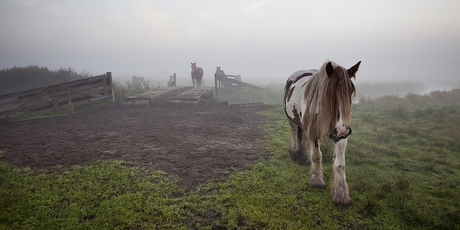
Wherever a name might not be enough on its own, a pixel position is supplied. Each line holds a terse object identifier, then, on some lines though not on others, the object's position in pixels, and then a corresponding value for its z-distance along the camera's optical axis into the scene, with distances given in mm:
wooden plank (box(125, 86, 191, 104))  12078
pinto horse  2848
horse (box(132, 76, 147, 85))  30559
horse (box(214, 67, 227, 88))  20531
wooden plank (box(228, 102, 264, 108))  12571
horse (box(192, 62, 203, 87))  20564
